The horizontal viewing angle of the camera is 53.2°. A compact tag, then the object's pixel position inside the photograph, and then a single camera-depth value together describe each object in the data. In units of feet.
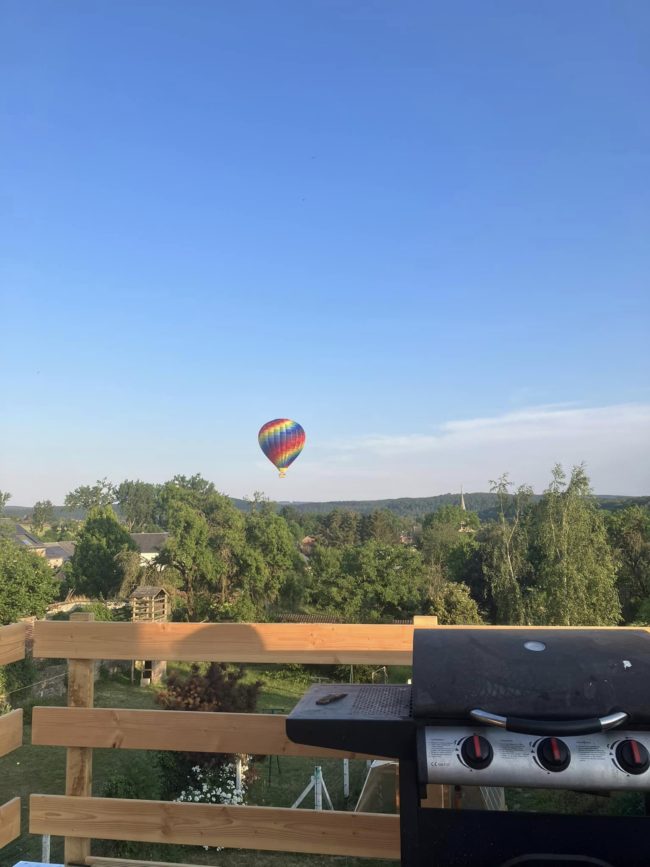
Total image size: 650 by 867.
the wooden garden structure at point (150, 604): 80.59
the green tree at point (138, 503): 276.62
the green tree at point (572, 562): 67.36
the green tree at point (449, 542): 103.22
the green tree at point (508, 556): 76.19
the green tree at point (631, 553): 89.97
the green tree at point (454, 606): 73.26
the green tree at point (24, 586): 74.02
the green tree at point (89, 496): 261.03
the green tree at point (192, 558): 107.34
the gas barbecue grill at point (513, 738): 4.09
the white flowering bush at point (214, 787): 30.01
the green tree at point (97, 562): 114.11
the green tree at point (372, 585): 89.81
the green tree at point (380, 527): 207.72
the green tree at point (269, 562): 106.11
